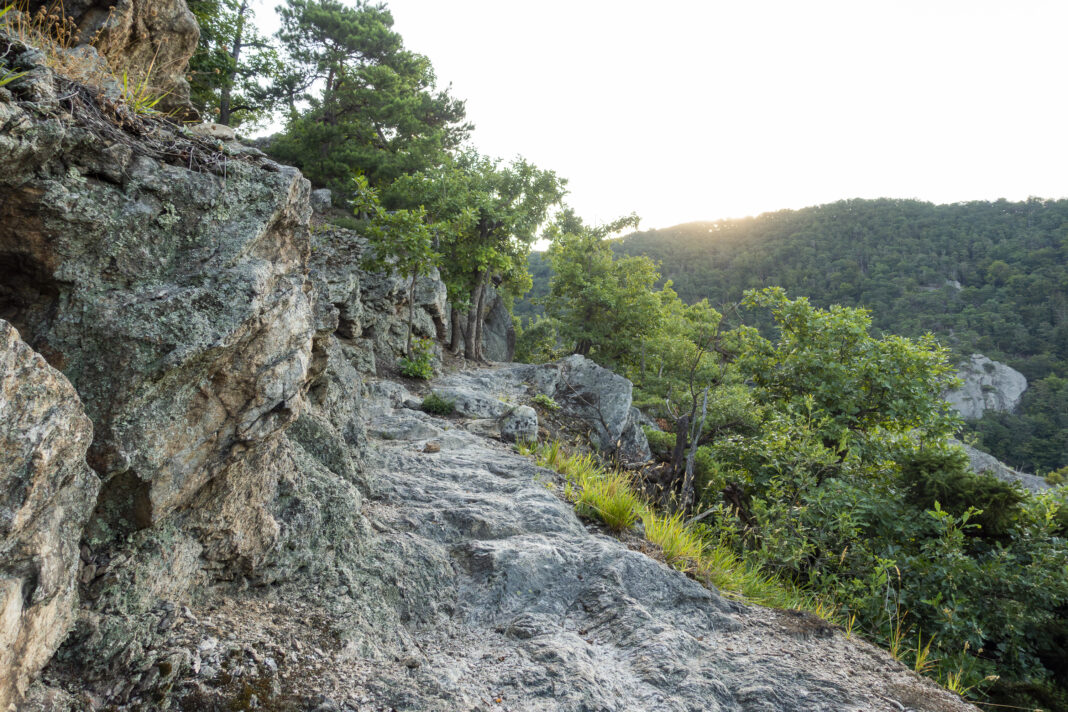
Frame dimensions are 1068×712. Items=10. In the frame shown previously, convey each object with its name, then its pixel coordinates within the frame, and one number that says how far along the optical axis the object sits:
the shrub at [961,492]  5.53
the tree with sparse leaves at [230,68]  14.16
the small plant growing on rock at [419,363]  12.17
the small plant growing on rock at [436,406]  9.33
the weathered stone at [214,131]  3.62
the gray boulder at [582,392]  11.88
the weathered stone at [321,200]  17.05
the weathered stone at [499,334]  24.33
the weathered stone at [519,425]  8.46
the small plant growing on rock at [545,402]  11.97
